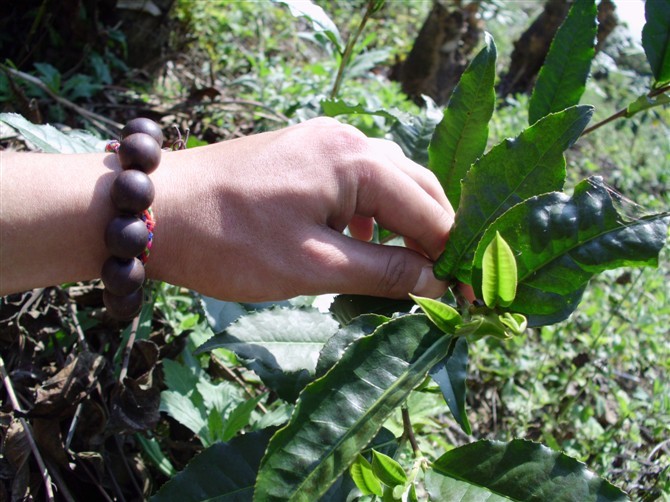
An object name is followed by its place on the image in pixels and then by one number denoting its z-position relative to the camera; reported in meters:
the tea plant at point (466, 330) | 0.23
